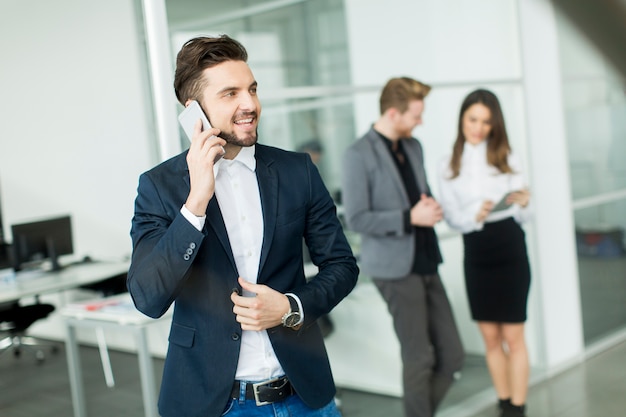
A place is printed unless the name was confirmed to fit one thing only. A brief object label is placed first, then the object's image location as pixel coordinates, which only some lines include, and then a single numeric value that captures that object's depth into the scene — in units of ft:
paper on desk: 11.10
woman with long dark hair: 12.52
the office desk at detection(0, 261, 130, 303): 15.80
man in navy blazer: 4.93
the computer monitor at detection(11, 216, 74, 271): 17.74
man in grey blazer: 11.16
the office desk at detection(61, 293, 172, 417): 10.44
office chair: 10.25
